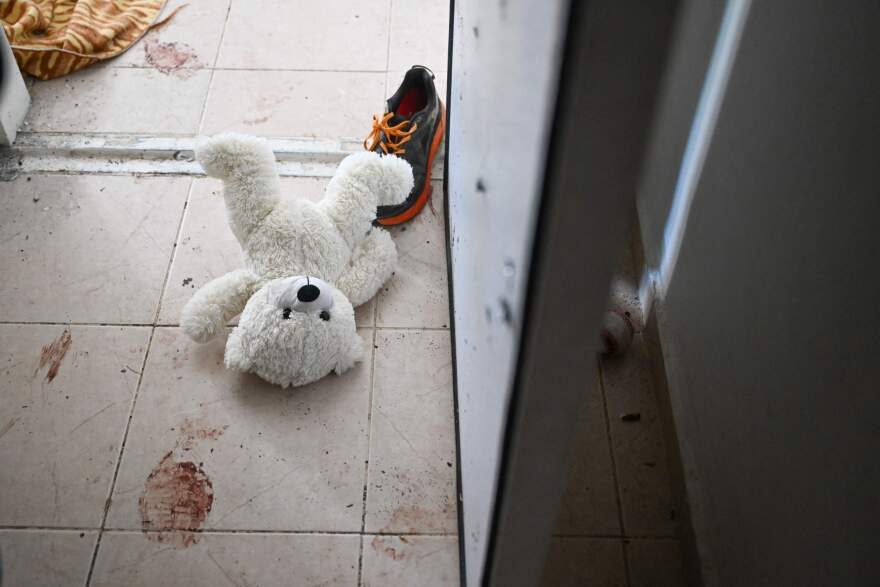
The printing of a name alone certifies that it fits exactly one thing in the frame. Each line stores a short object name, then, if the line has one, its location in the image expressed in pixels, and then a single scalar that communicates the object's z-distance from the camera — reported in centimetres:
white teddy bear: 135
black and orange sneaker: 167
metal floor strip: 175
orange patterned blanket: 191
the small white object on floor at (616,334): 143
